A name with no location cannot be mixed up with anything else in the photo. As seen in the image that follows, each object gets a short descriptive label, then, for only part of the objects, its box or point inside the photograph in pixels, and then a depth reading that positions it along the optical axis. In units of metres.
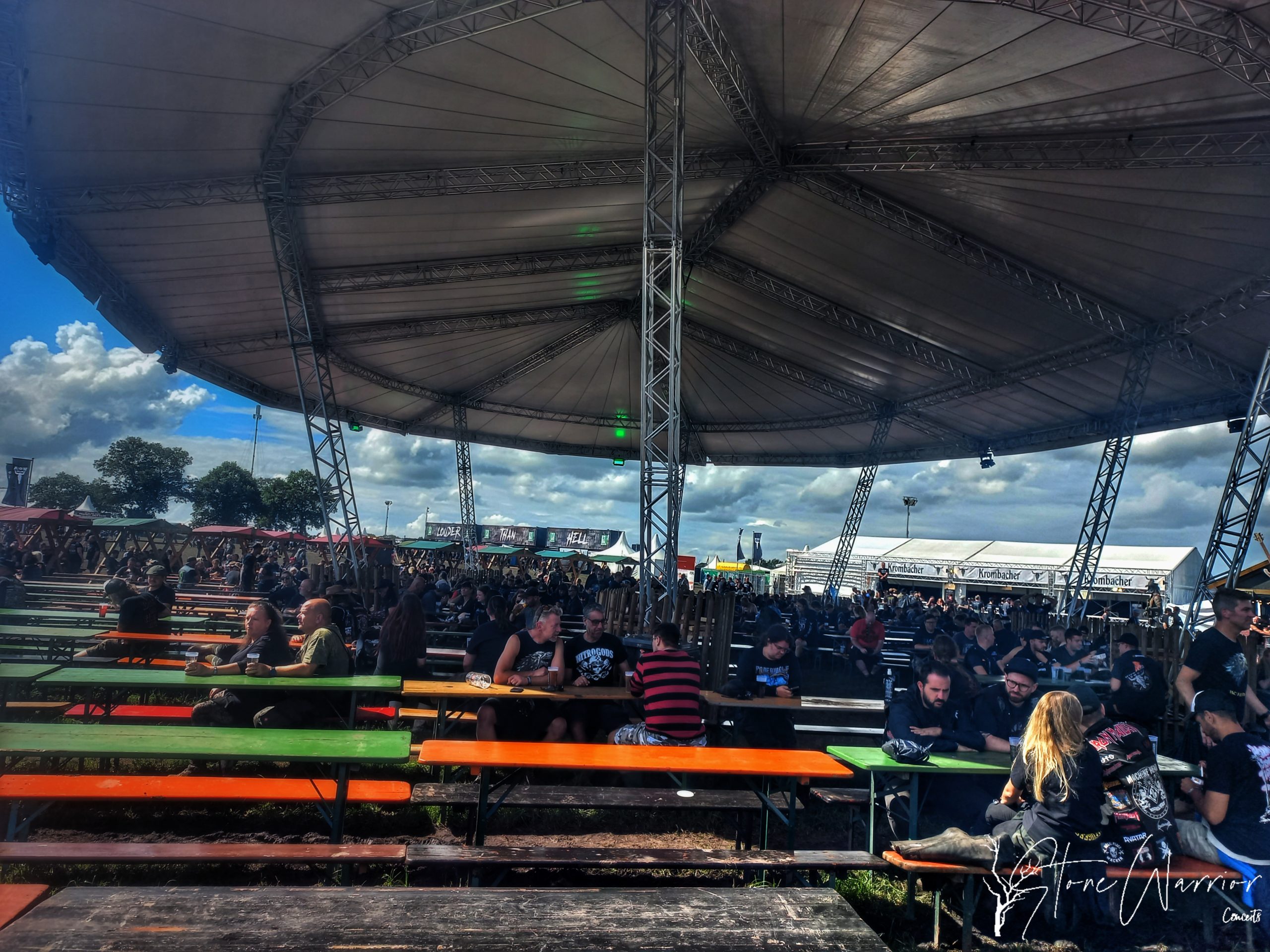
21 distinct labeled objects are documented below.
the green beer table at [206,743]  3.22
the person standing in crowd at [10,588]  5.61
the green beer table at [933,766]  3.91
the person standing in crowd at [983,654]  9.39
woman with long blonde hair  3.27
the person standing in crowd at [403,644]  6.02
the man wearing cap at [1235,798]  3.47
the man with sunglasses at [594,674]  5.41
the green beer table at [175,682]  4.49
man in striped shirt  4.65
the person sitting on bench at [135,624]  7.19
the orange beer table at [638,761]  3.54
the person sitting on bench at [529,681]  5.16
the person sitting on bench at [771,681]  5.52
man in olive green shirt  4.94
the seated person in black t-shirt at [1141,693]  5.99
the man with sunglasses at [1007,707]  4.66
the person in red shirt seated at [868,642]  11.37
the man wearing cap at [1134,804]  3.46
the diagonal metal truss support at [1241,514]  10.96
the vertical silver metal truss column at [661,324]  8.96
